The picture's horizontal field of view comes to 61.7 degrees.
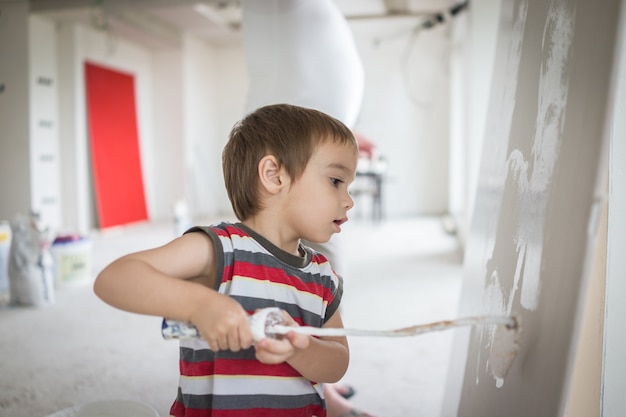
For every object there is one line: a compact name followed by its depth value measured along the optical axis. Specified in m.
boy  0.71
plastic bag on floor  2.38
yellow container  2.78
